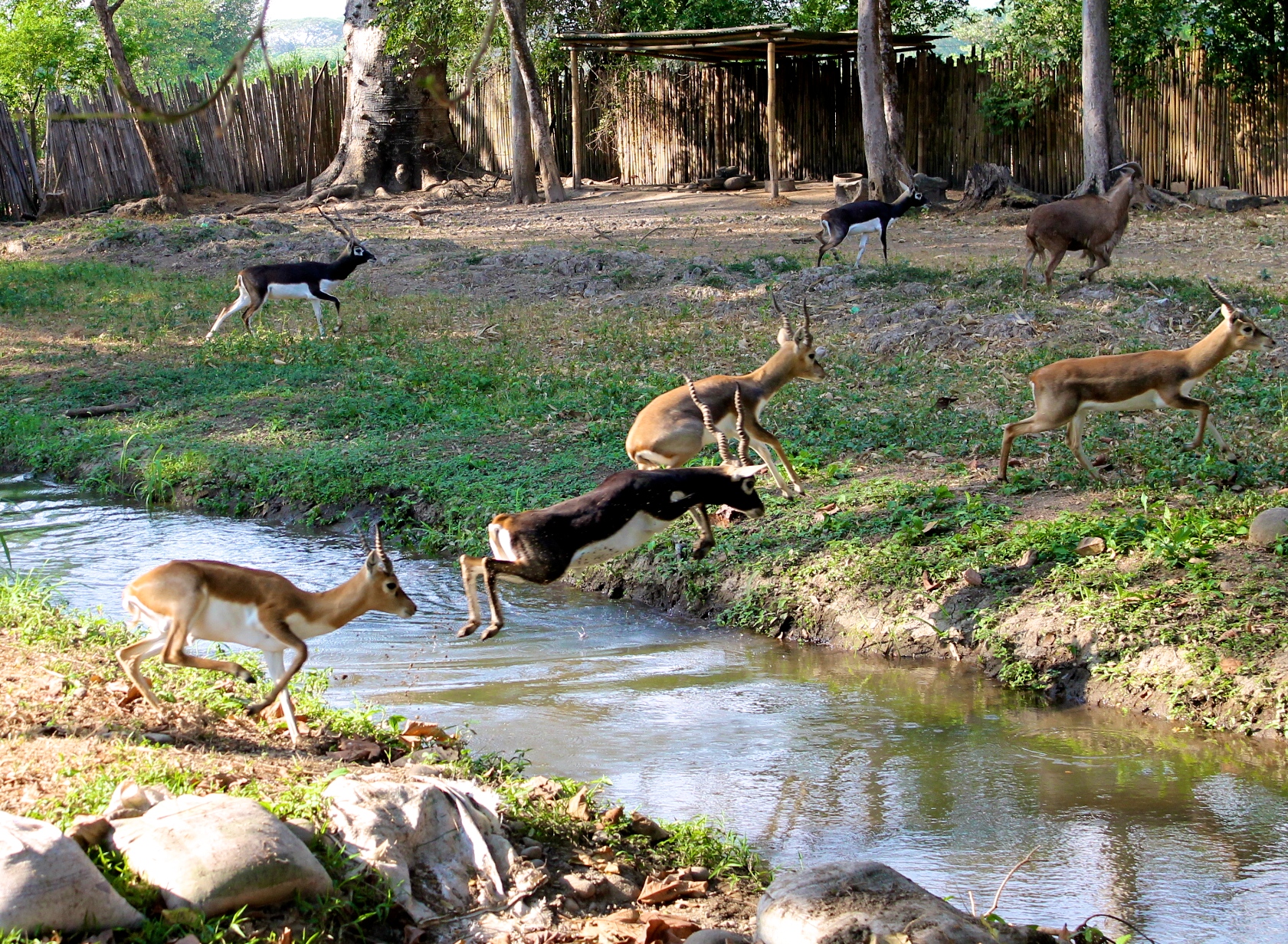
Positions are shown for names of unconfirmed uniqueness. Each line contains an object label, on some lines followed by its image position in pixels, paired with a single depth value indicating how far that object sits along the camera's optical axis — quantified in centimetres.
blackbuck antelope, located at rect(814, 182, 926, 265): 1638
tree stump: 2142
